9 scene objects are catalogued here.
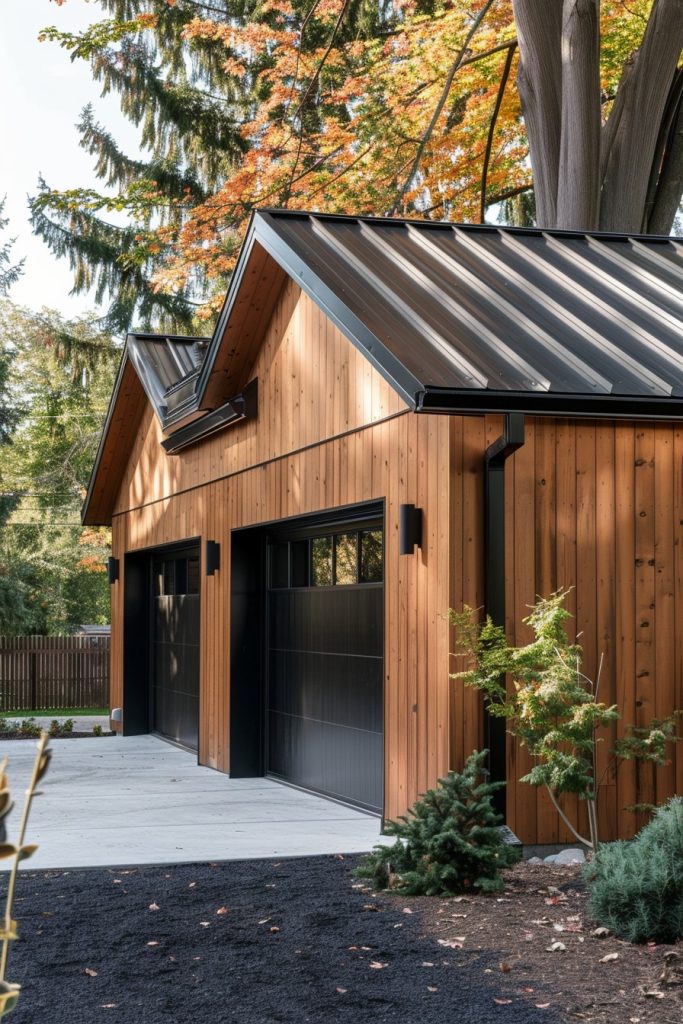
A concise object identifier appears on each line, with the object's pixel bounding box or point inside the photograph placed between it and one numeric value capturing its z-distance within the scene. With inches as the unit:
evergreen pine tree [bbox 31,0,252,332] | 1011.3
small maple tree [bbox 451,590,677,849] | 280.1
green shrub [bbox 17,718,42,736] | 748.3
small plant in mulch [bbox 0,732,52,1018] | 75.4
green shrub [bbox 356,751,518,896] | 273.1
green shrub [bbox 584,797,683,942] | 230.5
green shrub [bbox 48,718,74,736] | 746.8
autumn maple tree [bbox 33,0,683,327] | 629.0
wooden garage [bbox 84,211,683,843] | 320.2
